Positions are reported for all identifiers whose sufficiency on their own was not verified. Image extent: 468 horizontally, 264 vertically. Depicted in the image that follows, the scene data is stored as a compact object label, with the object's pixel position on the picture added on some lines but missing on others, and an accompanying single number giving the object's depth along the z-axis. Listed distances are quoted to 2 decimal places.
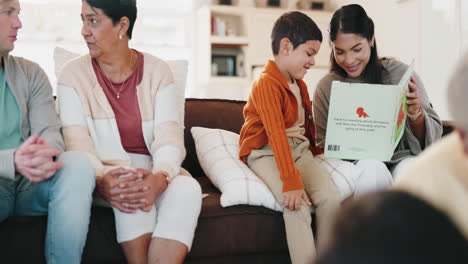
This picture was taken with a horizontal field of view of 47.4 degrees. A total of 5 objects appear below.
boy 1.63
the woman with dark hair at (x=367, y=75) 1.88
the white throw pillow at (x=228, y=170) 1.67
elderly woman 1.47
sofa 1.49
